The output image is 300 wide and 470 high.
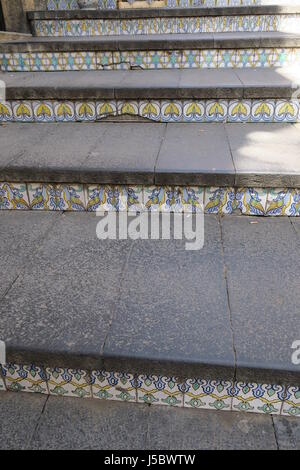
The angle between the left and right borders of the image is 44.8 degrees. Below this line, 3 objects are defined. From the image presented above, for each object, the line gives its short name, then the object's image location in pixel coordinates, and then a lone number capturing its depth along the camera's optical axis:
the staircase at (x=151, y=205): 1.24
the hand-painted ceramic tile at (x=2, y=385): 1.36
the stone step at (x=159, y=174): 1.86
